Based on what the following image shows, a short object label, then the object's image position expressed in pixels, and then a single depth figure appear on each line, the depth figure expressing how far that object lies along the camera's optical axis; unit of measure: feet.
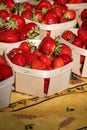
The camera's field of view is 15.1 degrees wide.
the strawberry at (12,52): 4.92
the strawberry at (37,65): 4.60
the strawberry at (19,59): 4.69
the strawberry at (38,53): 5.05
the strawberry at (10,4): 6.86
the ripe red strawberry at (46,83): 4.63
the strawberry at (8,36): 5.42
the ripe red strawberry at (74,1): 7.43
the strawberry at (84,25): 6.15
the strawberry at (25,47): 5.26
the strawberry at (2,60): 4.80
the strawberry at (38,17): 6.28
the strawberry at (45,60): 4.79
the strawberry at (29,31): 5.64
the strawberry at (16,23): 5.81
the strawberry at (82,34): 5.64
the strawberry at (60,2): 7.17
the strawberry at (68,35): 5.65
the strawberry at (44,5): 6.76
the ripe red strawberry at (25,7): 6.77
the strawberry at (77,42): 5.45
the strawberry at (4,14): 6.14
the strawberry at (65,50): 5.15
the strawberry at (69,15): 6.52
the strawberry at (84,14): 6.72
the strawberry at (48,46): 5.12
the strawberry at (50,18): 6.14
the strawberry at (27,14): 6.45
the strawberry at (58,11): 6.52
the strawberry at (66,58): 4.90
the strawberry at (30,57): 4.79
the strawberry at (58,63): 4.77
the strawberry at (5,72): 4.37
